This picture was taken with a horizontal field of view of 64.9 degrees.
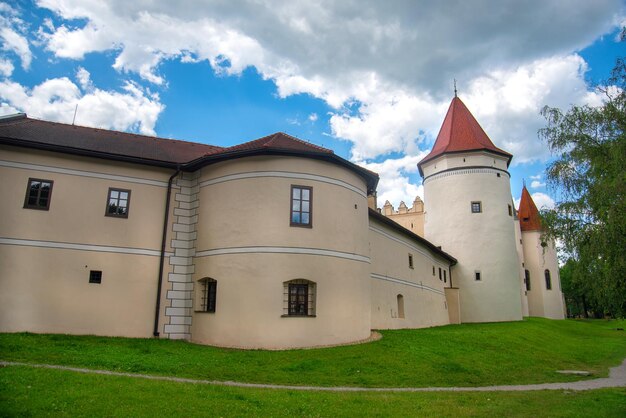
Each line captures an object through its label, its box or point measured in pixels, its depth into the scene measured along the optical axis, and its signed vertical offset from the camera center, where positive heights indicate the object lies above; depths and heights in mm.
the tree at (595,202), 11250 +3155
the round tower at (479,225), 34469 +7411
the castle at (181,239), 16422 +3039
